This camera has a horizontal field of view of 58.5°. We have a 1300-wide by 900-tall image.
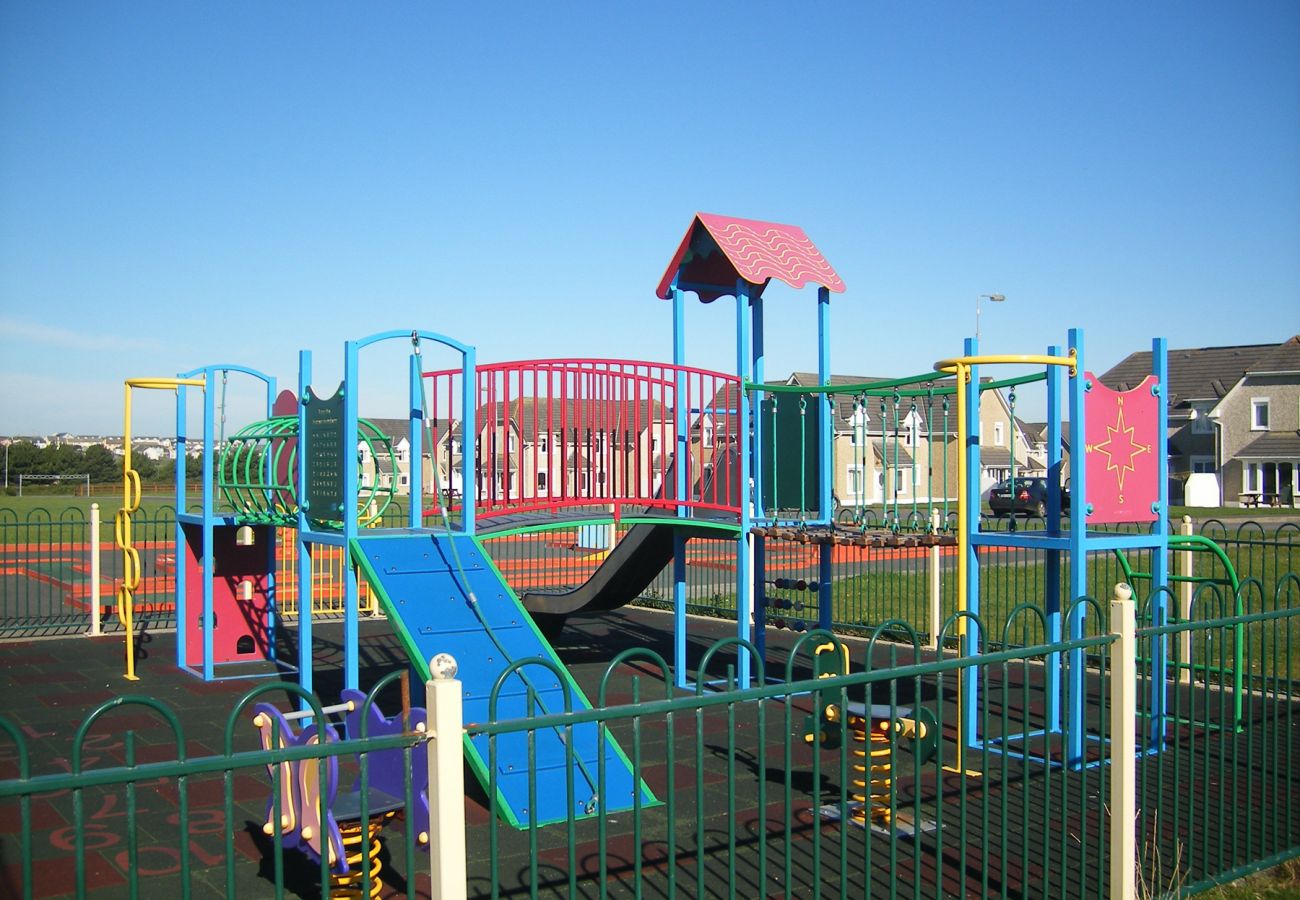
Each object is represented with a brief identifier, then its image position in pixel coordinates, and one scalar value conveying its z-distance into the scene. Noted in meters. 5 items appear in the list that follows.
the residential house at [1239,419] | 52.47
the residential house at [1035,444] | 71.24
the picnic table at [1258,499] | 51.41
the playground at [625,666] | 4.84
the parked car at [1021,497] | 34.23
